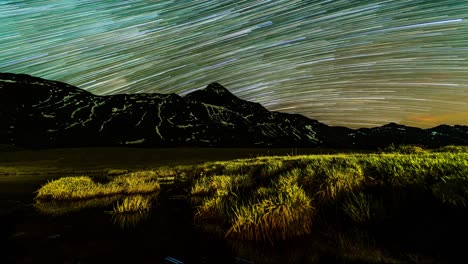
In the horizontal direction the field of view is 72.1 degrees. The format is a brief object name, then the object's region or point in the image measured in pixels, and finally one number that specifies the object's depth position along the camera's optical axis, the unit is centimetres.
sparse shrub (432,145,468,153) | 2908
